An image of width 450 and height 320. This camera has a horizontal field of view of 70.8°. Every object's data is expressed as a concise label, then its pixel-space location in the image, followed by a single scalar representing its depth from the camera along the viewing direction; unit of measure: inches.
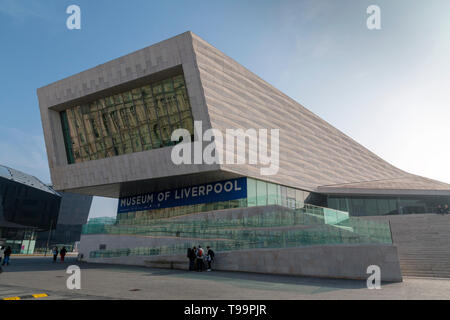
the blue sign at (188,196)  1259.8
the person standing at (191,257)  770.8
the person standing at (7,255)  924.8
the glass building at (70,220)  3523.6
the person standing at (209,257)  775.7
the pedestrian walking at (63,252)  1217.4
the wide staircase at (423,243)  714.8
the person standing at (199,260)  751.7
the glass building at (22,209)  2311.8
